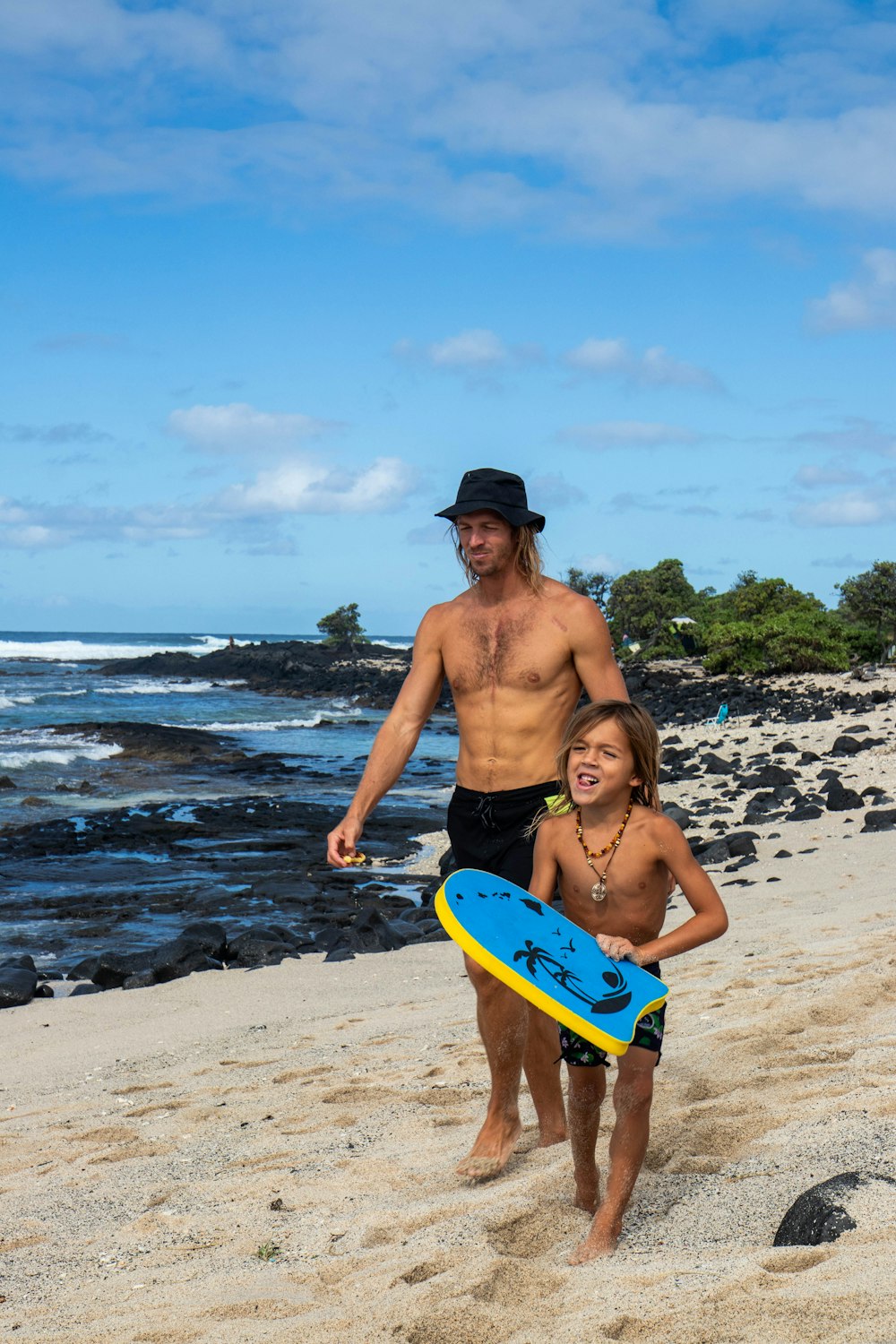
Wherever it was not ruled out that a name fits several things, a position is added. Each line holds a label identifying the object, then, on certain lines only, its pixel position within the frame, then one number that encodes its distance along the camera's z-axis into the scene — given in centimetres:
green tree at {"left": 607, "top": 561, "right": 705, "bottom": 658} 5784
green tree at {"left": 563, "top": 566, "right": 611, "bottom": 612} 6556
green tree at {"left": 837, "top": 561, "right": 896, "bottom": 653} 4103
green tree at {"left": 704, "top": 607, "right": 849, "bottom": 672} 3919
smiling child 313
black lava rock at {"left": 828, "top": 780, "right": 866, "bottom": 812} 1270
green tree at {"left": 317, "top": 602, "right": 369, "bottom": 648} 7588
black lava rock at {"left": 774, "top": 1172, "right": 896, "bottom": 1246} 285
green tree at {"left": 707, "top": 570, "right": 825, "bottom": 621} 4647
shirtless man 399
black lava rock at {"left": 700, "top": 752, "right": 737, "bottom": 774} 1802
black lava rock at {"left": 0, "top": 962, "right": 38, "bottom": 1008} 801
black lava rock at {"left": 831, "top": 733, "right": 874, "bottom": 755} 1753
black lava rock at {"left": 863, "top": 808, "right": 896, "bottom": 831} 1111
